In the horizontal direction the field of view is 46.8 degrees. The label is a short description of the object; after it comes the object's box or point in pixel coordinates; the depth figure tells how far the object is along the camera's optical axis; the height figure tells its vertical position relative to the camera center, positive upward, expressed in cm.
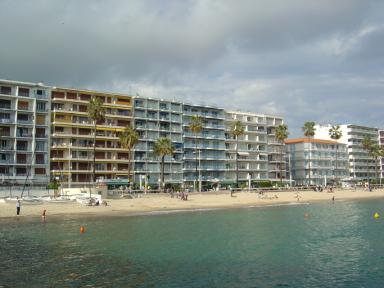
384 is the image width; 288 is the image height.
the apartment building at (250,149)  13675 +1242
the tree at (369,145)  15275 +1497
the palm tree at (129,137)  9762 +1115
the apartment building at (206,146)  12608 +1225
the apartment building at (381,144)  18288 +1842
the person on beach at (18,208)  5728 -262
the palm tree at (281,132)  13138 +1656
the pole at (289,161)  15677 +954
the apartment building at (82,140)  10325 +1157
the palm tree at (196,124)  11338 +1642
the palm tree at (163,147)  10198 +937
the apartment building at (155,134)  11631 +1477
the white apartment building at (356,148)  17450 +1580
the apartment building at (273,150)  14600 +1263
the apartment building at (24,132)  9606 +1252
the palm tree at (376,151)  15011 +1279
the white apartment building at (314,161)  15525 +984
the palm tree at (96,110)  9144 +1615
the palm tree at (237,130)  12365 +1637
